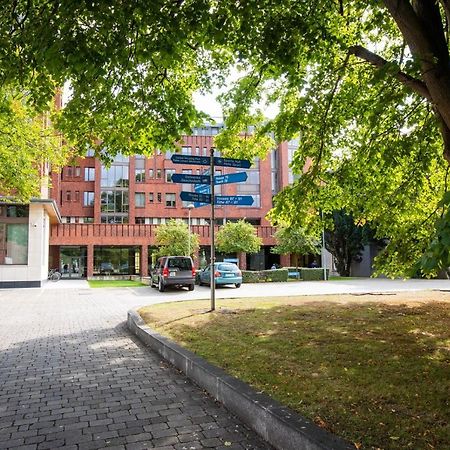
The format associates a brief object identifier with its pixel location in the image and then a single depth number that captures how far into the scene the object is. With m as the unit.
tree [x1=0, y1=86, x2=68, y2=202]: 15.68
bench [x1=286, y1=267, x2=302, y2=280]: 34.41
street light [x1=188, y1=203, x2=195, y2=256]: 33.47
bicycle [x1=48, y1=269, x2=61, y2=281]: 36.01
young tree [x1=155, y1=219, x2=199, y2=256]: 35.16
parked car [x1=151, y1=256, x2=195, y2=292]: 22.19
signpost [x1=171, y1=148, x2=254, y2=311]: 10.33
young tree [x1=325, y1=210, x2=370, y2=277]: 40.62
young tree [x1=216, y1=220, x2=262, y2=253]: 37.84
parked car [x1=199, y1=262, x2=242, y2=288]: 24.44
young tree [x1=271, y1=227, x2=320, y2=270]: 35.06
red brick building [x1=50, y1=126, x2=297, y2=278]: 44.72
